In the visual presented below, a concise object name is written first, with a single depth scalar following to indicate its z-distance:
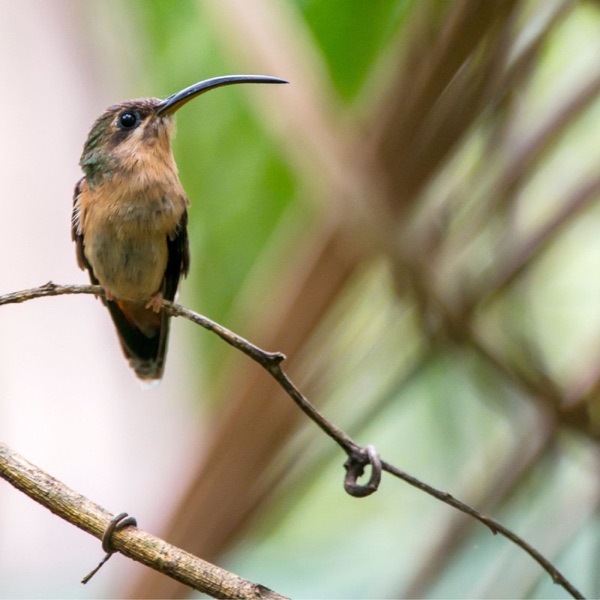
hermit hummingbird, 3.69
